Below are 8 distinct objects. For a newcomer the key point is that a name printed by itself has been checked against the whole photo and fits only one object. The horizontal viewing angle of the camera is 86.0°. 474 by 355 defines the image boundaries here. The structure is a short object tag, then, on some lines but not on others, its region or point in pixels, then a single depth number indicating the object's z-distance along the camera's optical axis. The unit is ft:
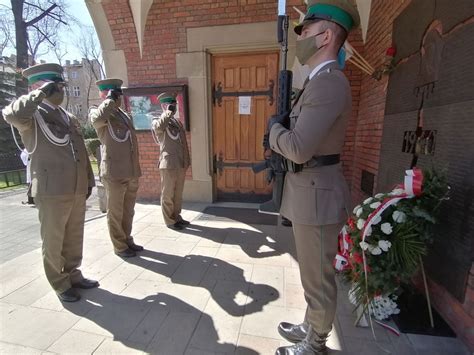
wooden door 14.47
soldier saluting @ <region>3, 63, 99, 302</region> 6.43
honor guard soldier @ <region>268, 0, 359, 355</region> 4.10
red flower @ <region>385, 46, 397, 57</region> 8.53
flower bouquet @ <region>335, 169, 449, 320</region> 5.11
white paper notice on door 14.76
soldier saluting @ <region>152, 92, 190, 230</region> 11.37
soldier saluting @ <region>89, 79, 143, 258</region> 8.66
